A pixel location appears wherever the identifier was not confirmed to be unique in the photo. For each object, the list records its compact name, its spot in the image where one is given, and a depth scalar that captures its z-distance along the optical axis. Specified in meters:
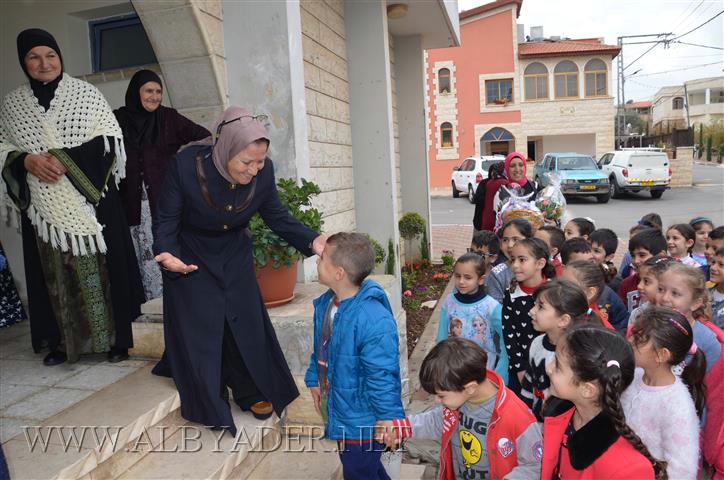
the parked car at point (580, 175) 19.52
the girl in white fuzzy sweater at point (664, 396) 2.26
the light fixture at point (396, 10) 8.09
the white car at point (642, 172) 20.17
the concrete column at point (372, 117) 7.28
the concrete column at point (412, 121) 10.41
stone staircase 2.83
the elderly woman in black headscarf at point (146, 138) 4.25
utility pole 37.53
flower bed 6.78
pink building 30.61
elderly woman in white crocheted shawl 3.70
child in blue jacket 2.51
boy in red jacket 2.31
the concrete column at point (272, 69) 4.59
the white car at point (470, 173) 22.45
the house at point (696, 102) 65.12
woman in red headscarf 6.11
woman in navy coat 2.98
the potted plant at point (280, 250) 3.83
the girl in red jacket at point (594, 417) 1.93
